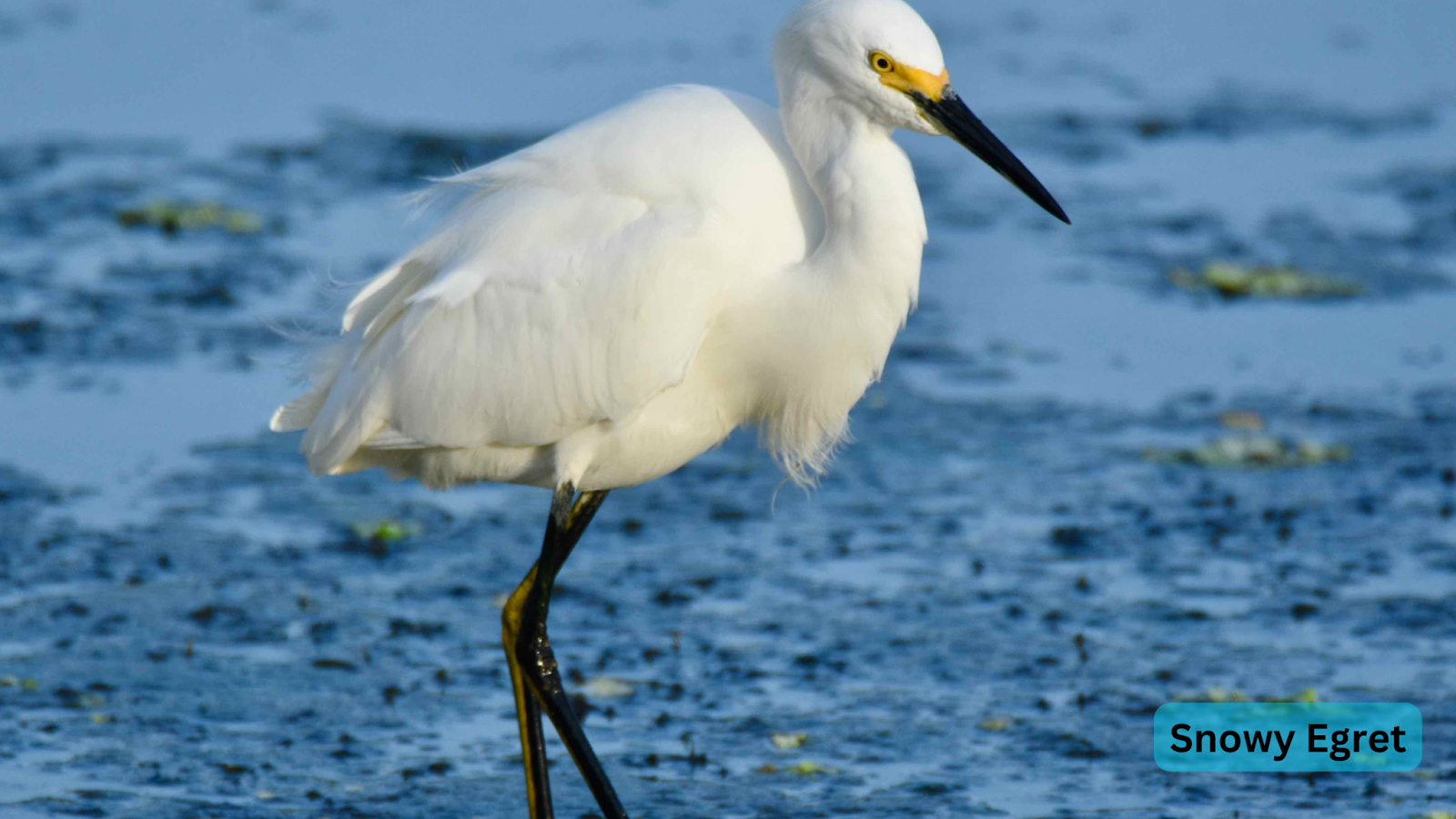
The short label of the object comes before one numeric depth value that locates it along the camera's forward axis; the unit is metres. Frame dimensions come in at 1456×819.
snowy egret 8.99
